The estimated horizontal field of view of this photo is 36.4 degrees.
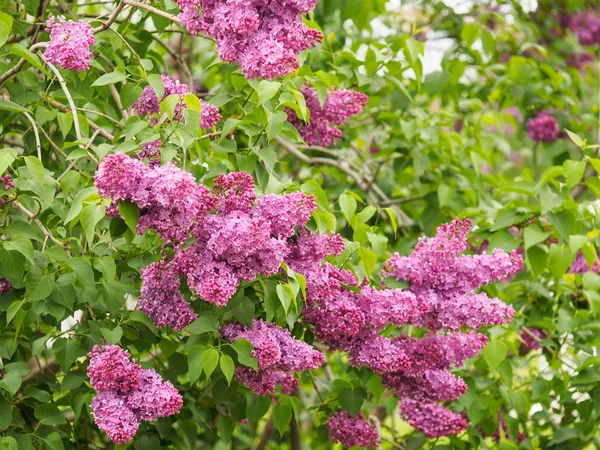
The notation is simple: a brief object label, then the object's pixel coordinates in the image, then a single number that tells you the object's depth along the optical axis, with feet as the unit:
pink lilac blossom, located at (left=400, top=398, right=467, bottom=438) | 9.80
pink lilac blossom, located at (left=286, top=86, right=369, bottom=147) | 9.82
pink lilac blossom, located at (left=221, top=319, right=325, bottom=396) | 7.56
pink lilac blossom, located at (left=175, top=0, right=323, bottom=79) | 7.25
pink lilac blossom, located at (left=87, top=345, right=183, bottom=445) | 7.18
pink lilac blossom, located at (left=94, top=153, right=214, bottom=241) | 6.57
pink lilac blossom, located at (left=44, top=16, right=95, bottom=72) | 7.72
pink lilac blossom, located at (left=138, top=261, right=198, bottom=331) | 7.70
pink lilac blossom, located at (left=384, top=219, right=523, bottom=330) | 8.48
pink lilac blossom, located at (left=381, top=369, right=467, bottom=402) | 8.86
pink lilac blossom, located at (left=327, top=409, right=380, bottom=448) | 9.63
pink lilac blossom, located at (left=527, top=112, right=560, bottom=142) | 14.96
